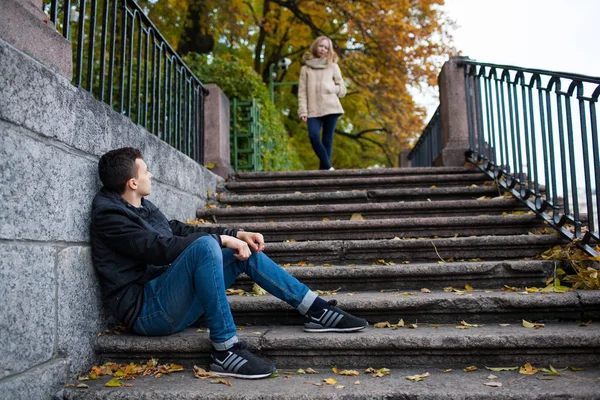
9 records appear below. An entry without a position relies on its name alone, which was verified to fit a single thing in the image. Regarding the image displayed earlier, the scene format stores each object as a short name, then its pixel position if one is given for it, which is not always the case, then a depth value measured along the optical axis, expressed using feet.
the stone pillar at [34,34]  6.91
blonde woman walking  21.97
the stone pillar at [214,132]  20.25
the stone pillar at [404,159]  43.89
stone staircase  7.57
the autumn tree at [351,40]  34.58
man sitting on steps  8.23
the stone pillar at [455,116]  20.75
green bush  25.59
